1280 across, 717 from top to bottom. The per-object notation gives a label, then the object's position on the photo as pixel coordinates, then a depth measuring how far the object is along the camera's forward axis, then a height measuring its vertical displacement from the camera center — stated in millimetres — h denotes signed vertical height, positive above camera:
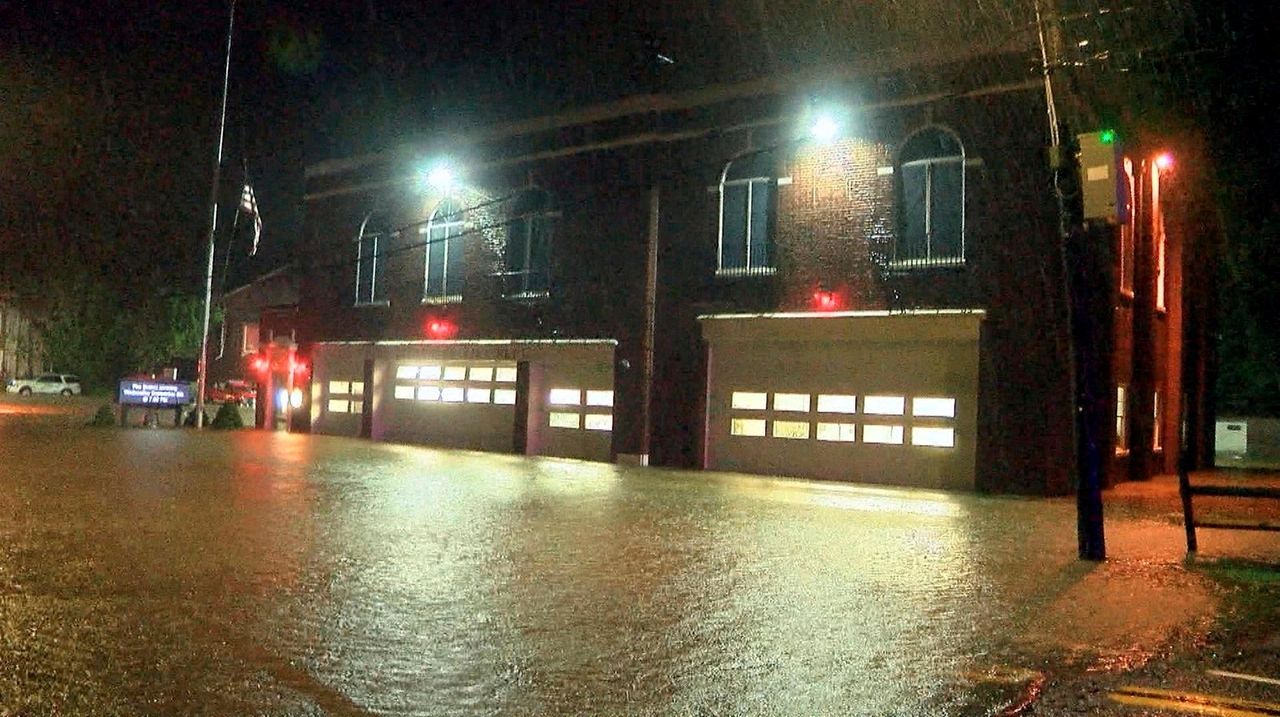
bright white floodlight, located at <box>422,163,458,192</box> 27844 +5830
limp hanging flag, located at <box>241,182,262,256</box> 32062 +5744
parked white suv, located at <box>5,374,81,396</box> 68750 +1270
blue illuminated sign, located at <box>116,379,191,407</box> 33406 +516
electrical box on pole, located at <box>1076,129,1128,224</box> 10867 +2540
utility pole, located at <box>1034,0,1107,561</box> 11180 +395
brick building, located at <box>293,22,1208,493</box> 19531 +2845
